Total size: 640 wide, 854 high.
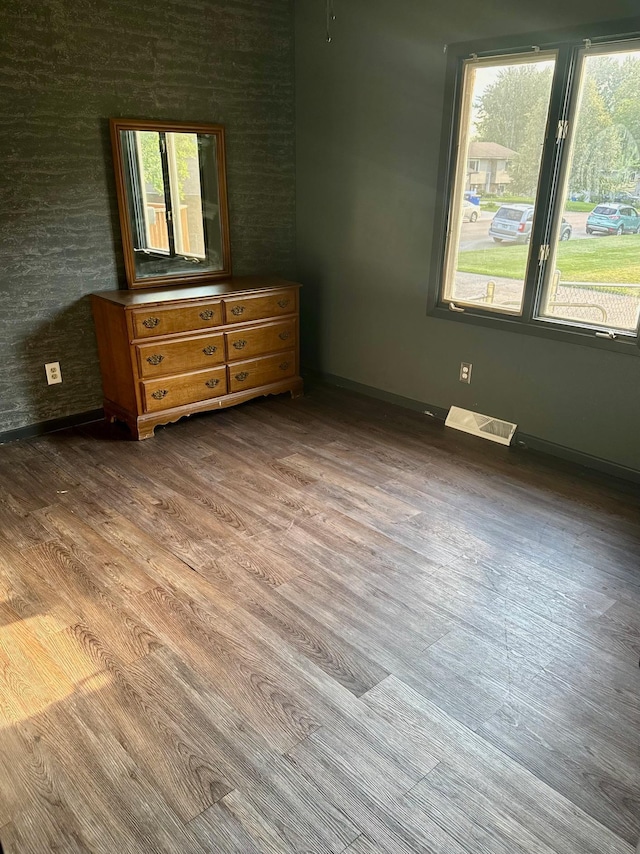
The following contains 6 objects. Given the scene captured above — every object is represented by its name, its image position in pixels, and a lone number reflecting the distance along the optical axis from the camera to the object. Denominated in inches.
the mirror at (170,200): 141.3
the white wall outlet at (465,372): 145.0
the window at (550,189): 111.9
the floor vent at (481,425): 139.9
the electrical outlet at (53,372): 140.9
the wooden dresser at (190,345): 135.6
